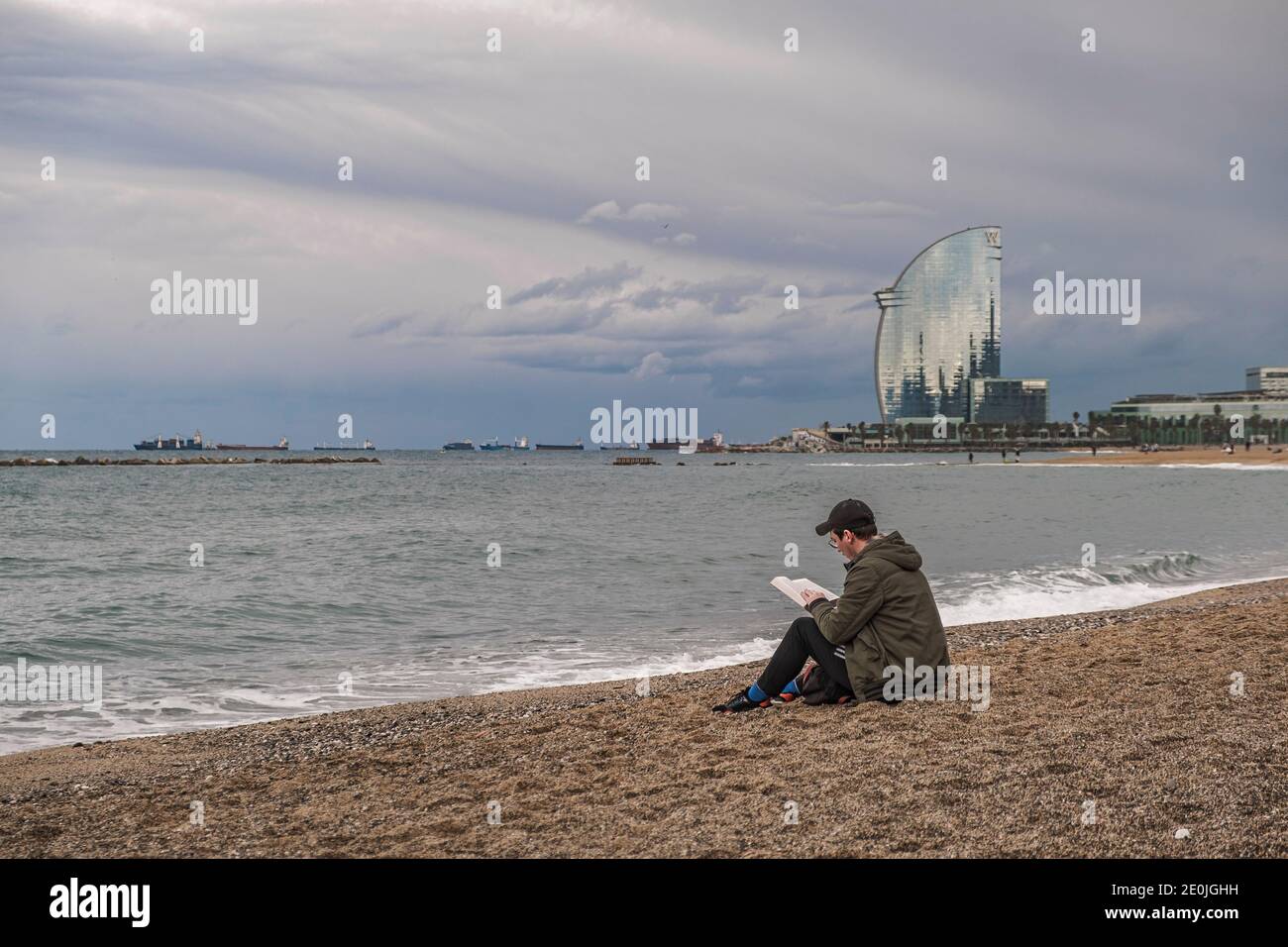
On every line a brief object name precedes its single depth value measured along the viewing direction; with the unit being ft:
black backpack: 25.20
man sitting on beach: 23.41
